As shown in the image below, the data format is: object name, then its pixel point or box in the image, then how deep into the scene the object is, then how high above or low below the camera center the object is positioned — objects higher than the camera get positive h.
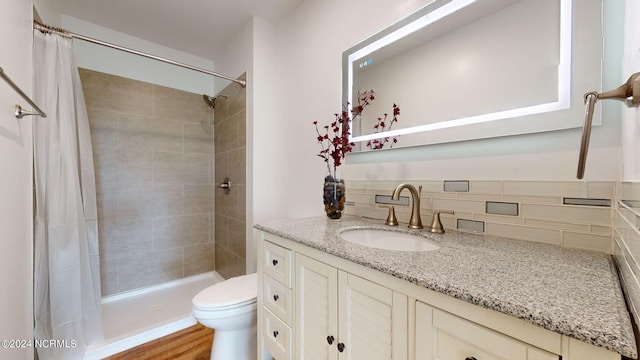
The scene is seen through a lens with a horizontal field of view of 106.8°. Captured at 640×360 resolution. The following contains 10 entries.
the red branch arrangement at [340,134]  1.29 +0.25
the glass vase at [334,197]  1.25 -0.11
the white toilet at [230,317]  1.22 -0.73
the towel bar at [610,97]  0.44 +0.16
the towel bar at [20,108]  0.81 +0.31
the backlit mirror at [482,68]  0.73 +0.42
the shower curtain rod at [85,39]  1.32 +0.85
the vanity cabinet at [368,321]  0.40 -0.34
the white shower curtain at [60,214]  1.30 -0.21
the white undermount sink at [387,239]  0.95 -0.27
